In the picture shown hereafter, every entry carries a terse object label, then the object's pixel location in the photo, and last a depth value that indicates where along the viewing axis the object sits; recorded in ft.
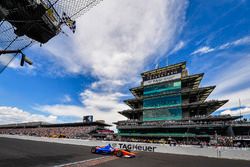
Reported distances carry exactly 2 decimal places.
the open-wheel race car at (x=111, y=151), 51.85
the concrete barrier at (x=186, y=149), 56.70
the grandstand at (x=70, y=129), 177.32
